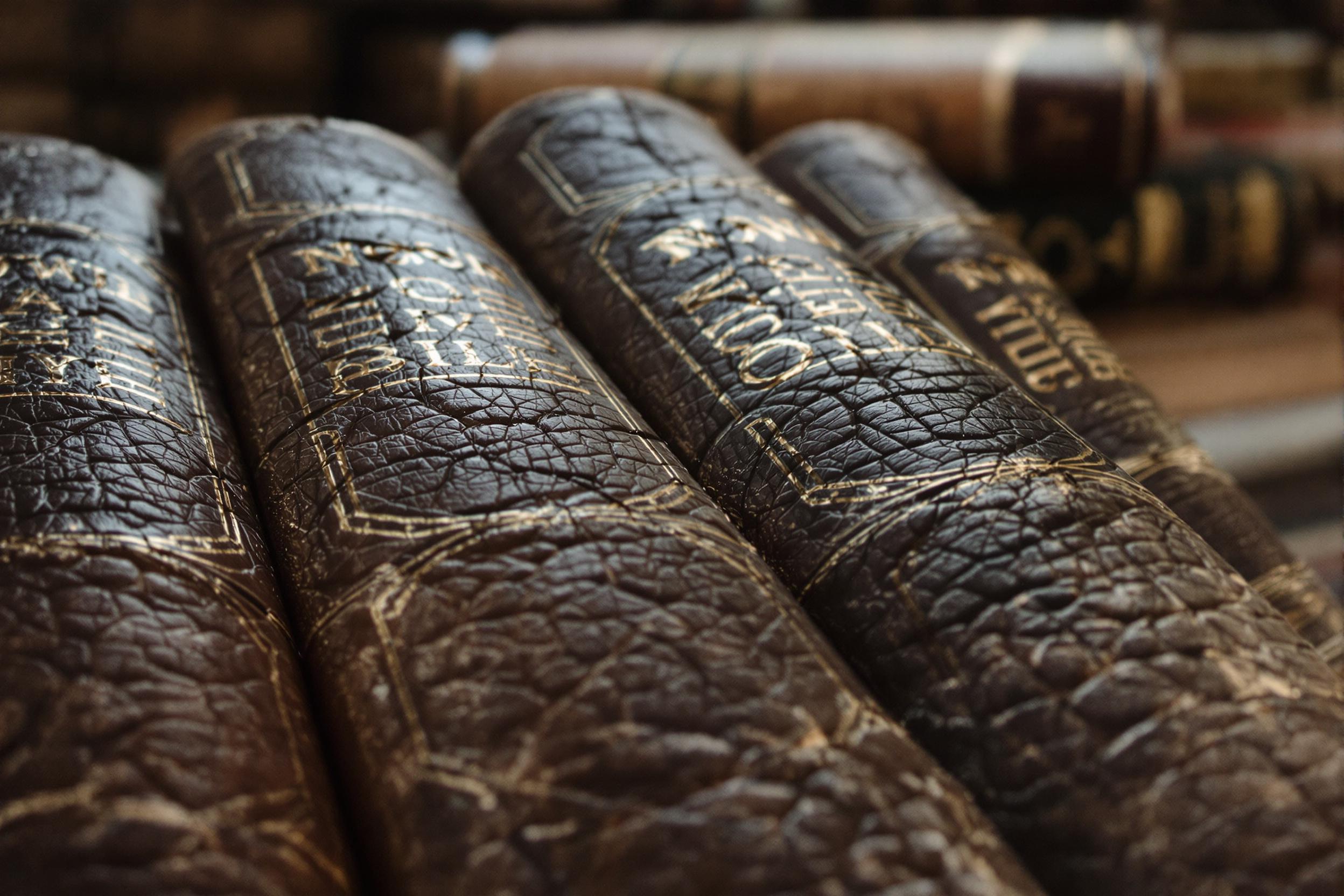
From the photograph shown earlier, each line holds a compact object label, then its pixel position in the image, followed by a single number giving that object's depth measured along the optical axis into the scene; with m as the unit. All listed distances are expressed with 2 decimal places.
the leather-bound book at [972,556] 0.27
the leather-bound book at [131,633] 0.27
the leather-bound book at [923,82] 0.43
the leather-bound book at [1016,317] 0.33
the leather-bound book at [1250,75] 0.69
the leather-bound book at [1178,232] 0.46
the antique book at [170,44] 0.50
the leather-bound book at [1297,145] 0.54
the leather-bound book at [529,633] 0.27
